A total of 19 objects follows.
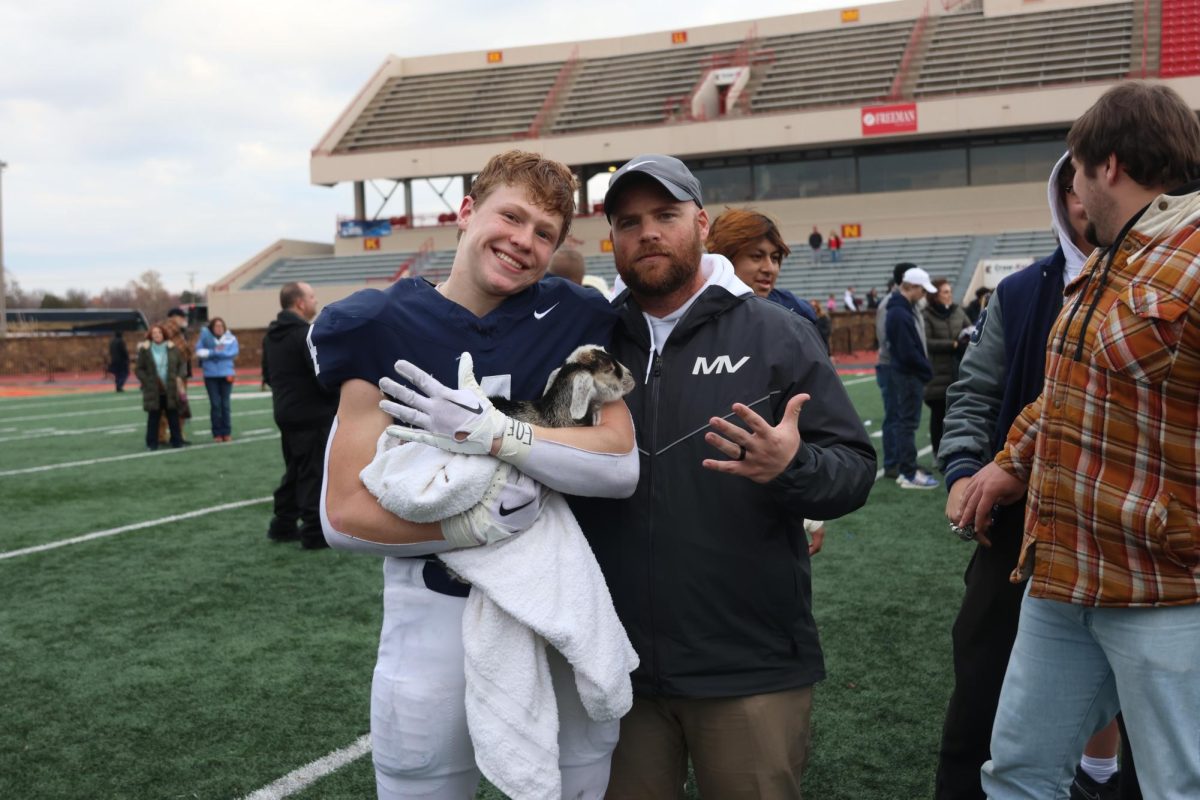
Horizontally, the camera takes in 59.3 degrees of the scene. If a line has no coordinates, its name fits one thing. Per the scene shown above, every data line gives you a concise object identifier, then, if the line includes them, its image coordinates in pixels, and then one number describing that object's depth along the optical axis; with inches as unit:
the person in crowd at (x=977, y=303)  488.7
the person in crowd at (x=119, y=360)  959.6
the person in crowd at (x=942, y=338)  320.2
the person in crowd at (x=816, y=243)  1347.2
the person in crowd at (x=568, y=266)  232.3
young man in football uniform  74.0
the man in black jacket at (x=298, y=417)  279.6
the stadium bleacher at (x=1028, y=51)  1341.0
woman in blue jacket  537.0
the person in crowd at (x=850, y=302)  1117.7
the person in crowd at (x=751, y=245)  159.9
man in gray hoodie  105.2
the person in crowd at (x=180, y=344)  532.1
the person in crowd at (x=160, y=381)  507.5
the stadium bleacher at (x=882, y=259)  1262.3
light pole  1453.5
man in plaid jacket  73.1
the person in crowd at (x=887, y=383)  342.0
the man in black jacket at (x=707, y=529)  86.6
